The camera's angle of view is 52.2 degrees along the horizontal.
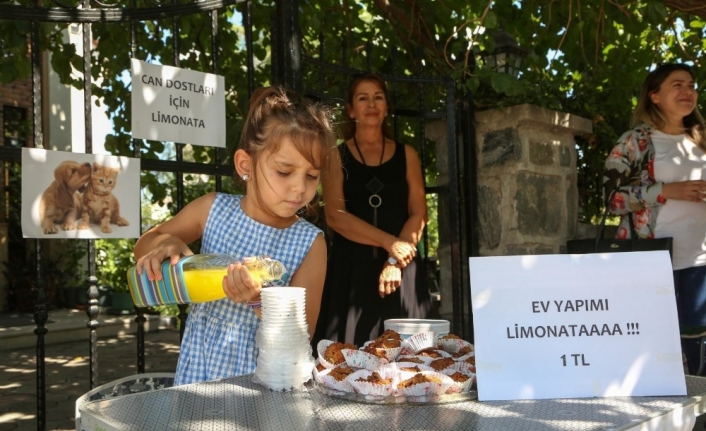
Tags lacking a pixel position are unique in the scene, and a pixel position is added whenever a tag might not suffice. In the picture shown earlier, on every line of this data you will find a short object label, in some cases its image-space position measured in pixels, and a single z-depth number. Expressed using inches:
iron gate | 85.1
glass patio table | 36.9
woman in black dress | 111.8
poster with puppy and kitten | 80.7
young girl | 59.9
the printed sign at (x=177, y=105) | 86.3
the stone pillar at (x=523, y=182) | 146.4
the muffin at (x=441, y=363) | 45.8
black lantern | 152.1
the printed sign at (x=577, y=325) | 43.3
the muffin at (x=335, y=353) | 47.6
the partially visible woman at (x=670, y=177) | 114.8
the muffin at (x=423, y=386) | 41.5
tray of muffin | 41.9
